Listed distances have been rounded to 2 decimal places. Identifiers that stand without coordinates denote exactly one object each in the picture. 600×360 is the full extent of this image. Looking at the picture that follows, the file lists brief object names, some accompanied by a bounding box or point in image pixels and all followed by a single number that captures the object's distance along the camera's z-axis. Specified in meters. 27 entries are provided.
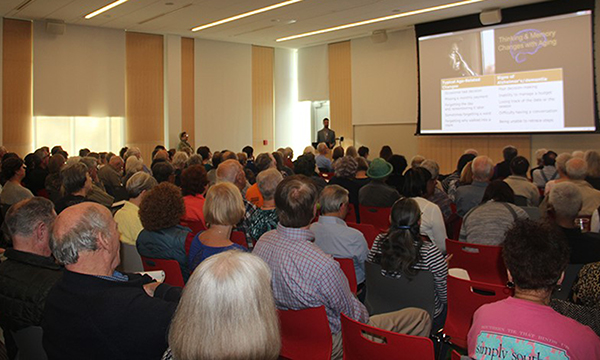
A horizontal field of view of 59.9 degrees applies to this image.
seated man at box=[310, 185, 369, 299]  3.83
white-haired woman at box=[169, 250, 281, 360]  1.40
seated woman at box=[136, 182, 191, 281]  3.82
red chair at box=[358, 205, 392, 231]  5.62
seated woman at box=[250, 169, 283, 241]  4.37
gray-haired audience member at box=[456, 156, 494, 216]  5.73
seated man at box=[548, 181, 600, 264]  3.53
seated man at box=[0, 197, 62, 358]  2.50
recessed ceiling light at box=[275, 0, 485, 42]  11.00
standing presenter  15.27
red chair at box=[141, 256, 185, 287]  3.43
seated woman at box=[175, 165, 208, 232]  4.99
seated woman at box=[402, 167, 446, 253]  4.43
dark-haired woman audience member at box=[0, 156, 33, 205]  5.60
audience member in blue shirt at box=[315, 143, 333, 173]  9.80
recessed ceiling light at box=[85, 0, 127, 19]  10.64
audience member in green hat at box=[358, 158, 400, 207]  5.80
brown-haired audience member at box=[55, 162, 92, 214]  4.86
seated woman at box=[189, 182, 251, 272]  3.50
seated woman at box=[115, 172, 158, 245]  4.38
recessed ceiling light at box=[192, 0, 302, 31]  10.77
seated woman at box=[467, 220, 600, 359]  1.92
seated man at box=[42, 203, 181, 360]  1.94
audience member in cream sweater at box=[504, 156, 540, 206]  5.99
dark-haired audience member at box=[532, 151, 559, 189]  7.55
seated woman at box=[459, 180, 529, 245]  4.17
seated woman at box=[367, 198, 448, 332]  3.25
